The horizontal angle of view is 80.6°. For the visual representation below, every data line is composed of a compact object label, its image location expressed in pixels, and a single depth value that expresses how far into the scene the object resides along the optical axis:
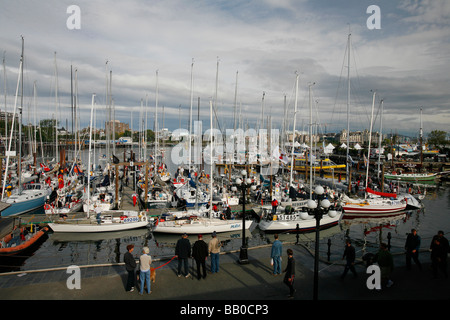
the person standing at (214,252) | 9.55
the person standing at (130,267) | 8.17
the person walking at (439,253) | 8.96
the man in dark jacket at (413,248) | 9.87
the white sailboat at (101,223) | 19.89
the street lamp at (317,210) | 7.63
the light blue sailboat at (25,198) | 24.56
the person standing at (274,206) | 23.41
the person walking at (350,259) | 9.30
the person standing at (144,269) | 8.09
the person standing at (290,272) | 7.99
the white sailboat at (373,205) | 27.02
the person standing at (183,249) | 9.16
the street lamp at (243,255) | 10.80
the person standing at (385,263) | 8.52
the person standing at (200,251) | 8.98
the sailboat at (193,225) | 19.67
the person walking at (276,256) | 9.30
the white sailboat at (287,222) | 21.17
